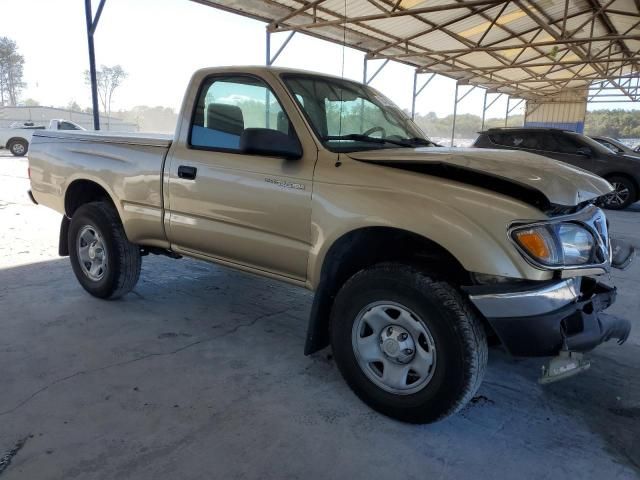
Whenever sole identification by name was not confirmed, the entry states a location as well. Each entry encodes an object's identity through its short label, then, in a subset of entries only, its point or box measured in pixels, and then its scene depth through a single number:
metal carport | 11.94
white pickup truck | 21.09
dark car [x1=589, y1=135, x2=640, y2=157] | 11.52
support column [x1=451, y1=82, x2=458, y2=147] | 24.06
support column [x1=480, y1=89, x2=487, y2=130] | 28.38
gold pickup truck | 2.30
